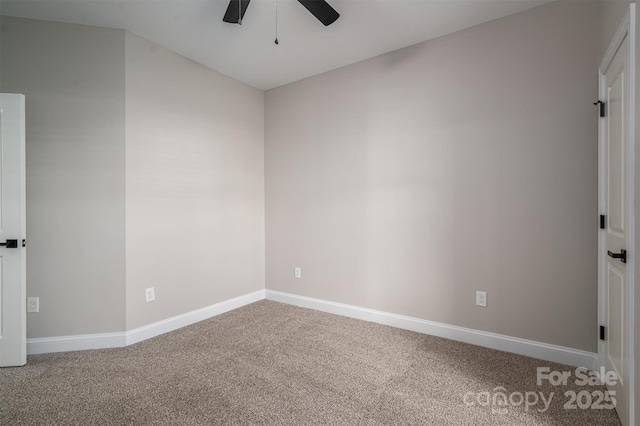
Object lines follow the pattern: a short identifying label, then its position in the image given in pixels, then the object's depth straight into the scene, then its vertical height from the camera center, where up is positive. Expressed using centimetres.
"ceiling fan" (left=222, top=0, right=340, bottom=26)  198 +136
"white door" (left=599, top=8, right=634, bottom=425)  153 +0
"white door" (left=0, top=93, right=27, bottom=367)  224 -17
